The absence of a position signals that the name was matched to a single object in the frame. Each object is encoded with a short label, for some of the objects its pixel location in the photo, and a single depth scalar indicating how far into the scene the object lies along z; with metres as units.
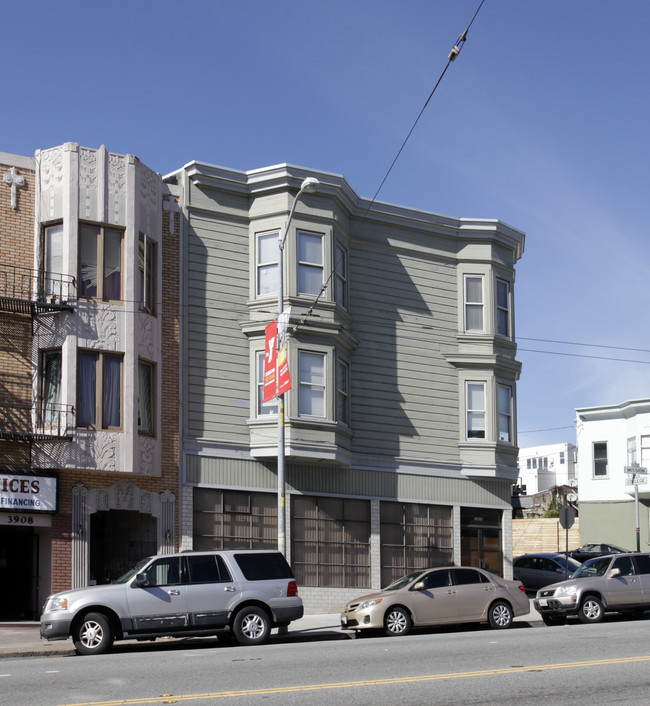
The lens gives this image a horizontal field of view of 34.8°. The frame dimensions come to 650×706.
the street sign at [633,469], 34.06
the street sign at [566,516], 28.67
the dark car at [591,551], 39.91
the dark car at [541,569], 33.62
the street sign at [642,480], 45.30
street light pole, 21.42
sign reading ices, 22.67
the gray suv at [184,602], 17.02
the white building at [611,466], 47.88
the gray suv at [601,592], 22.02
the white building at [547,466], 97.56
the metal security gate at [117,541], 25.55
